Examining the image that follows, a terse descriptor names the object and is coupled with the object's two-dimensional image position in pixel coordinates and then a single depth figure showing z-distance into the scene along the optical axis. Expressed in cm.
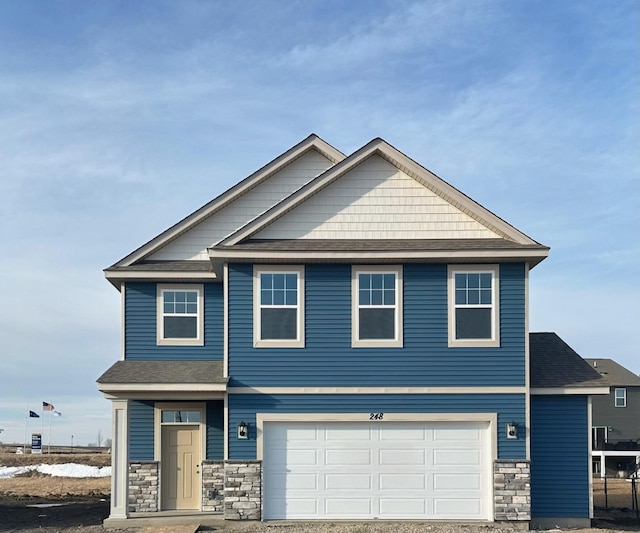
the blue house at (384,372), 1669
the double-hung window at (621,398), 3956
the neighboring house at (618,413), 3884
